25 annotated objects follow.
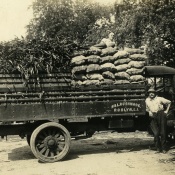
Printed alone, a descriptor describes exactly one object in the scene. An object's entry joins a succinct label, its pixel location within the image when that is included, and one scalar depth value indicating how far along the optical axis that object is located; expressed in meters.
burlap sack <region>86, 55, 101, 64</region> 8.45
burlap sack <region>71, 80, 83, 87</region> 8.41
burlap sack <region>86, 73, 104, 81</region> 8.43
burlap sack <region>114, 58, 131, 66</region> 8.61
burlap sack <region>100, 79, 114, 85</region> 8.47
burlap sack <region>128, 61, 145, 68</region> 8.60
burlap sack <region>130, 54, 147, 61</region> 8.77
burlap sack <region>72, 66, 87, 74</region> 8.39
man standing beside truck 8.90
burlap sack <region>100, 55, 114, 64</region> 8.57
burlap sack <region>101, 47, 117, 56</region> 8.65
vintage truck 8.08
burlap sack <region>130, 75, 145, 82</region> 8.59
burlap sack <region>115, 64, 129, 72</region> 8.55
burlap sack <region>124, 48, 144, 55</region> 8.88
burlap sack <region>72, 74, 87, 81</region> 8.44
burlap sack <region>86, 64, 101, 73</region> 8.38
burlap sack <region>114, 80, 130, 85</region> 8.55
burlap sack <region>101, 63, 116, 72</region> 8.43
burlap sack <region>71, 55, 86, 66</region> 8.46
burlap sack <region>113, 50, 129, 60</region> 8.63
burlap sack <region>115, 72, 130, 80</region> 8.55
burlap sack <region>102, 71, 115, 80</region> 8.42
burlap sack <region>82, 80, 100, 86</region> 8.41
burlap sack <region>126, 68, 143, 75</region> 8.54
